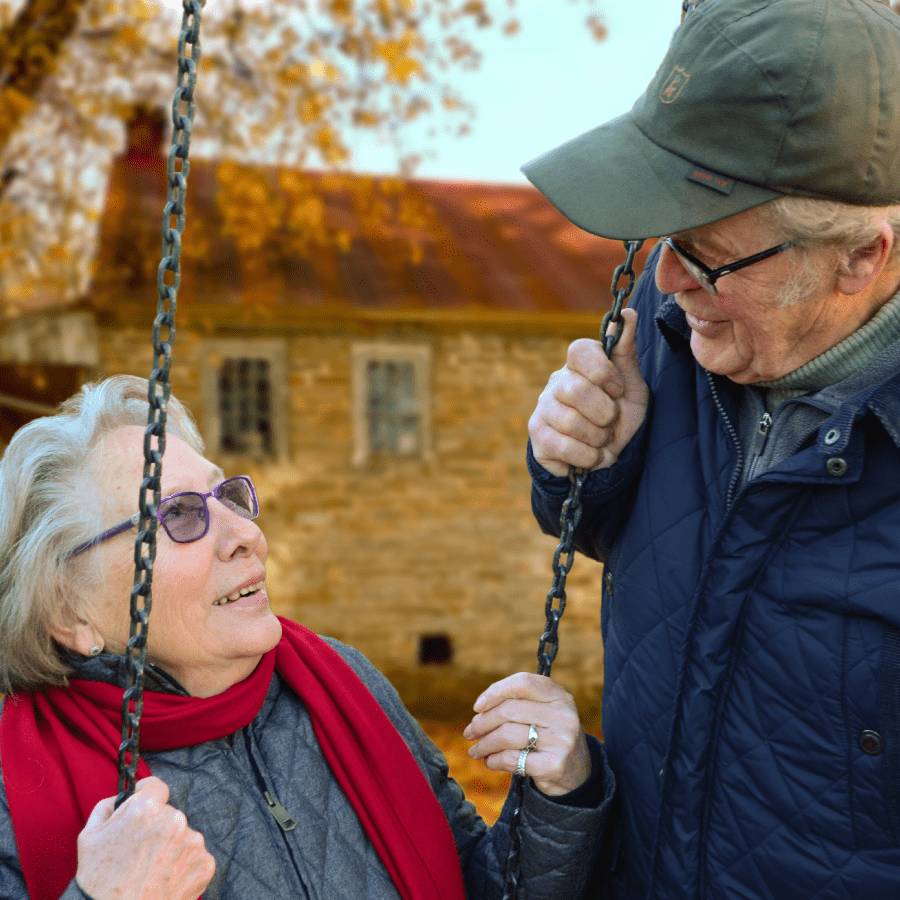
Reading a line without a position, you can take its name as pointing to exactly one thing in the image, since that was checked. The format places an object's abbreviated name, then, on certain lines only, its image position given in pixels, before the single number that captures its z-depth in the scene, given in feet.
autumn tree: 24.59
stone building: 31.55
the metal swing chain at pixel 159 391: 4.59
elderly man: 4.67
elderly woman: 5.65
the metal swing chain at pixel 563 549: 5.72
